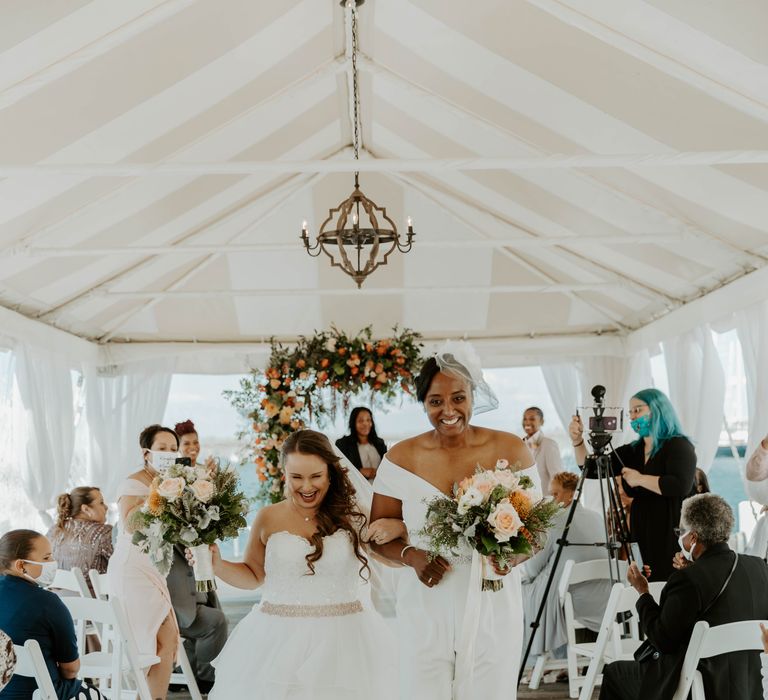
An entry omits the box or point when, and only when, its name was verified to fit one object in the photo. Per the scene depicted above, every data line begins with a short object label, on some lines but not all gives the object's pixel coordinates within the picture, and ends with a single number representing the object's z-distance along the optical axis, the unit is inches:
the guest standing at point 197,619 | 206.1
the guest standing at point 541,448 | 328.5
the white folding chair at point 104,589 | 199.4
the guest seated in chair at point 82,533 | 237.5
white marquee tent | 209.3
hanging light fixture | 227.6
